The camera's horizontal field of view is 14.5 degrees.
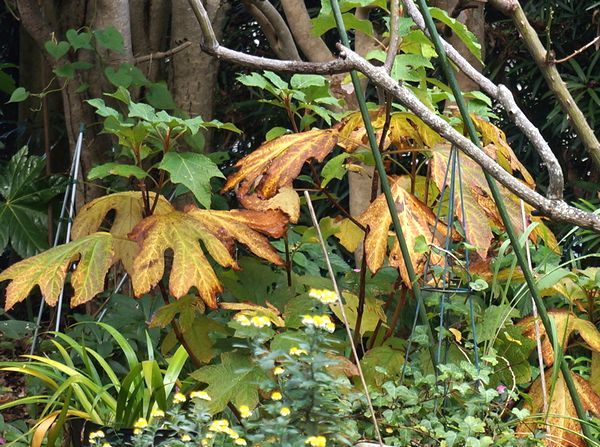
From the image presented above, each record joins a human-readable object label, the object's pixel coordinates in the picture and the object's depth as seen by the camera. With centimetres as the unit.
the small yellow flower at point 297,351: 387
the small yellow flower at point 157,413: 401
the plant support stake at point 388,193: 424
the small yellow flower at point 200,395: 398
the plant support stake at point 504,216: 415
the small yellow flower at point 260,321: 391
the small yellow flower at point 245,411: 393
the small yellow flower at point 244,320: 391
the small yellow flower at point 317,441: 377
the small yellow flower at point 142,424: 399
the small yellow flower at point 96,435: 404
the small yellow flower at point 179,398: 406
